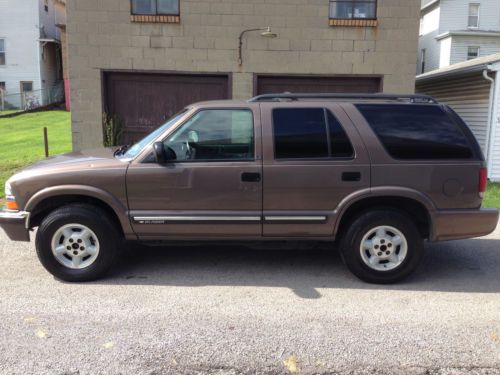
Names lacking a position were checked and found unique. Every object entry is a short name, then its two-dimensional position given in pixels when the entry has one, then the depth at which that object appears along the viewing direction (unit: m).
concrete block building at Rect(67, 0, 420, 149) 10.31
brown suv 4.64
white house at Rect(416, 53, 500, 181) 10.91
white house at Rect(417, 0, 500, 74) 28.11
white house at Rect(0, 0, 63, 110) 26.73
